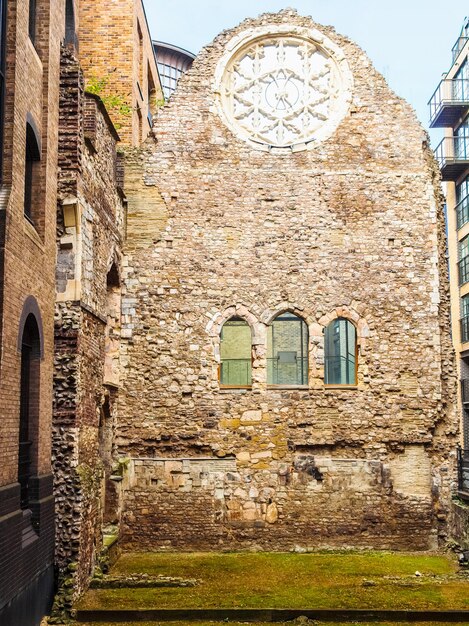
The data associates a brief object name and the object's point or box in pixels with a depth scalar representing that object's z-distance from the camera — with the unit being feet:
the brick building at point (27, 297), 28.91
